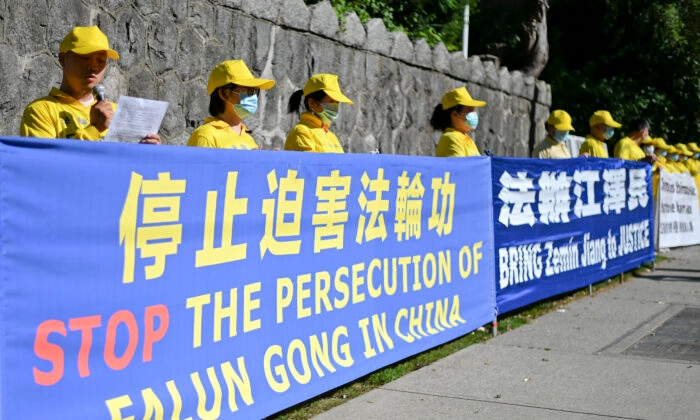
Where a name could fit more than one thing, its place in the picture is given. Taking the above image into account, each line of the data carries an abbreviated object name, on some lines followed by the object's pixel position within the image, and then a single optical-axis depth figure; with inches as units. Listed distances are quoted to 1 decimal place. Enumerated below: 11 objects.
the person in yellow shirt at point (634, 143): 567.2
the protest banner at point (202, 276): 144.9
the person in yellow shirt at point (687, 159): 749.9
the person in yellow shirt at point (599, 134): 513.7
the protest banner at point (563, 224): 343.0
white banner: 629.6
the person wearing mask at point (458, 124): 359.3
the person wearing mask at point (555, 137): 453.7
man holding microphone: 207.5
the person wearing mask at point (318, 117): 285.4
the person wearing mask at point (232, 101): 244.7
